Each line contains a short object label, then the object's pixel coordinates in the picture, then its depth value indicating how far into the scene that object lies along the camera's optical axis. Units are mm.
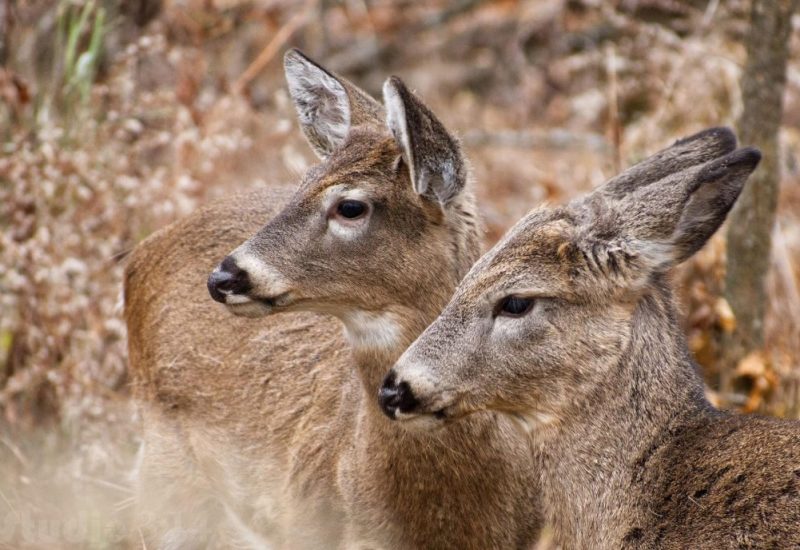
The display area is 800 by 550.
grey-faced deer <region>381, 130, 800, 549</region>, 9859
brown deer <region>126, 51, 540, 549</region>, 11492
